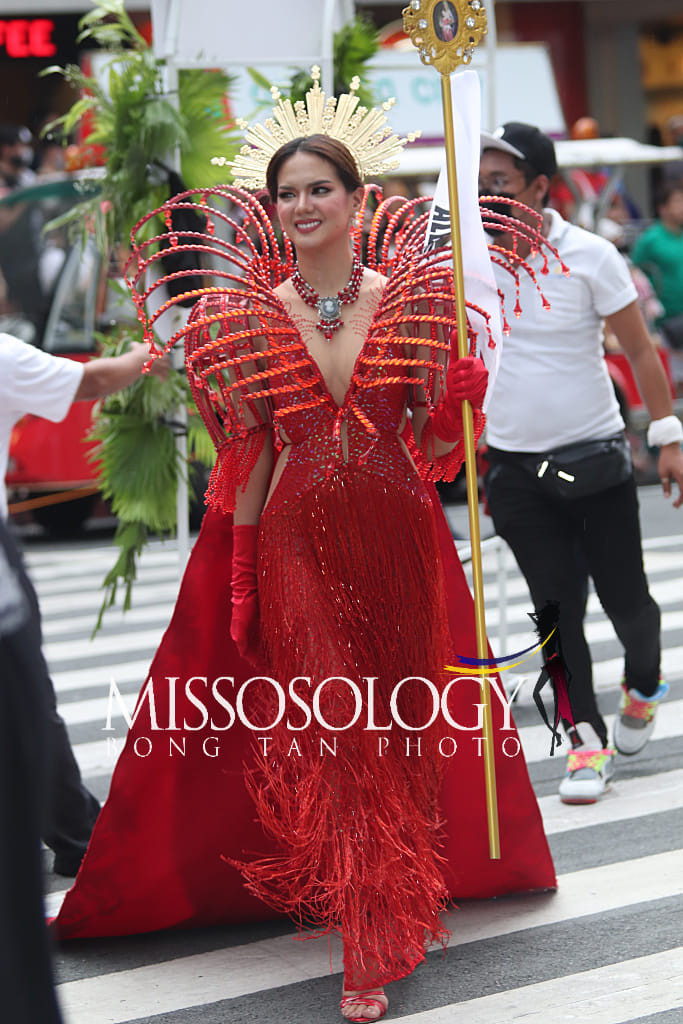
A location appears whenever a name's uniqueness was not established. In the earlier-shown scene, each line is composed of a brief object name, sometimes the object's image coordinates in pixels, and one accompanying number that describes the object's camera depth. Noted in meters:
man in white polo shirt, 9.62
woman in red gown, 6.96
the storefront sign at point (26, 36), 40.97
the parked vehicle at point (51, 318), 21.20
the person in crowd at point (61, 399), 8.09
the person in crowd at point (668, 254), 25.72
